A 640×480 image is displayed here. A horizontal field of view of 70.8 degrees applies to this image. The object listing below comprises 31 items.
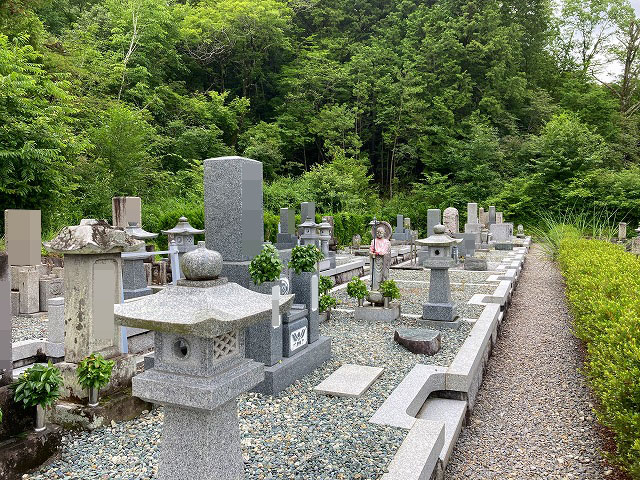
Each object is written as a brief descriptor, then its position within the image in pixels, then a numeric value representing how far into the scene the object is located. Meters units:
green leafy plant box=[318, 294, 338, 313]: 7.40
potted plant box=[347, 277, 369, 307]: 7.91
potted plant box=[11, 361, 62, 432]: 3.18
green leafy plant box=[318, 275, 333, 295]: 7.89
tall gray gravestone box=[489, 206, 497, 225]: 24.92
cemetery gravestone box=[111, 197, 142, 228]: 8.83
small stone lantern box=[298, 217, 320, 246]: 12.33
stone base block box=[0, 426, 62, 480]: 2.99
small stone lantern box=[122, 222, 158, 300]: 7.95
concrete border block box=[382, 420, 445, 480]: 2.98
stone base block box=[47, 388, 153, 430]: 3.77
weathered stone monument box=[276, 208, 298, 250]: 14.97
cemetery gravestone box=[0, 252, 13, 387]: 3.32
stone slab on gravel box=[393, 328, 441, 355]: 5.99
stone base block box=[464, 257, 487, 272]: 13.90
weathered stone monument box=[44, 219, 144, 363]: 4.09
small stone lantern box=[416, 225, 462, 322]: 7.40
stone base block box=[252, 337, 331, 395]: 4.58
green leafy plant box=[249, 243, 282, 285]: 4.74
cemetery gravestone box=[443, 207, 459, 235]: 19.33
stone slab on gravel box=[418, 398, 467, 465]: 4.05
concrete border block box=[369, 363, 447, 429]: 3.88
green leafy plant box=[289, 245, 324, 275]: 5.62
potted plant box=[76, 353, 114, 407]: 3.80
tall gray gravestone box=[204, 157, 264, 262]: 4.95
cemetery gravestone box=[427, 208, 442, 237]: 17.33
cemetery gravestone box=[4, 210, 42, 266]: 5.22
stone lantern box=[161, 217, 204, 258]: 9.46
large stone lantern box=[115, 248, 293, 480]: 2.29
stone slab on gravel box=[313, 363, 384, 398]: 4.58
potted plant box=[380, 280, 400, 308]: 7.80
